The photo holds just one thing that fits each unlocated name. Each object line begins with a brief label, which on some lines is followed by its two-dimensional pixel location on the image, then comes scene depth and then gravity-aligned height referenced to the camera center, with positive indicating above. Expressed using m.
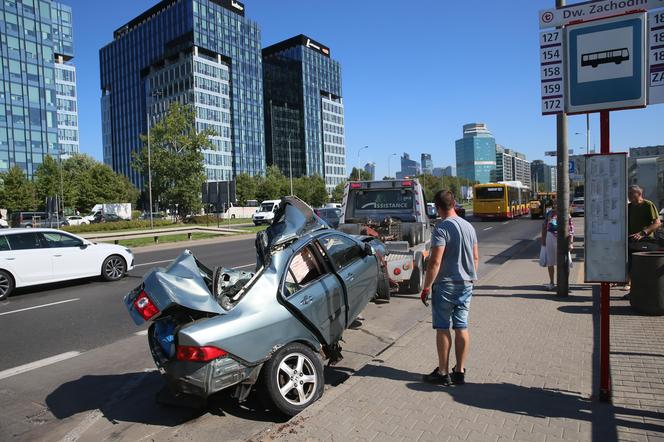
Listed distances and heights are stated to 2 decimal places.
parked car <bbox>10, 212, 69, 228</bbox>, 38.44 -0.87
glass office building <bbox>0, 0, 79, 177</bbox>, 72.38 +19.36
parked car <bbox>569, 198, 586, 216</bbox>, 38.01 -1.06
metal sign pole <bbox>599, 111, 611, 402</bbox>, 4.04 -1.13
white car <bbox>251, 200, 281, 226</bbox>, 45.59 -1.20
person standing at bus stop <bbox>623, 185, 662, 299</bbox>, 7.84 -0.49
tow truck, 9.28 -0.47
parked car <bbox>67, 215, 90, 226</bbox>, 53.23 -1.18
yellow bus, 37.53 -0.29
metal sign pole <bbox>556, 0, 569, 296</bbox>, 8.53 -0.20
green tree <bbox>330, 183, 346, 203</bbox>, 94.55 +1.25
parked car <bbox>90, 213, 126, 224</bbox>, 55.80 -1.07
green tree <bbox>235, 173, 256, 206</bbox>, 80.81 +2.65
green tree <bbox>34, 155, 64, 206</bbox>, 54.09 +3.36
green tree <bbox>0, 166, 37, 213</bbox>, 49.97 +1.84
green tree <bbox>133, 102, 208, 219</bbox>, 46.44 +4.32
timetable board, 4.07 -0.21
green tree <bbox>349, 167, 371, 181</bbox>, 102.09 +5.88
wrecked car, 3.87 -1.01
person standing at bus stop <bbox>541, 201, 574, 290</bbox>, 9.09 -0.86
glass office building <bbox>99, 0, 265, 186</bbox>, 98.56 +28.45
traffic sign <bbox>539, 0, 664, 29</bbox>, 4.19 +1.68
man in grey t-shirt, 4.53 -0.83
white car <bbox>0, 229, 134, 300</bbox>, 10.92 -1.20
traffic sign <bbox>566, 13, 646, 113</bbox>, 3.97 +1.09
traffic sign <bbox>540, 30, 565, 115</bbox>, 7.23 +1.87
